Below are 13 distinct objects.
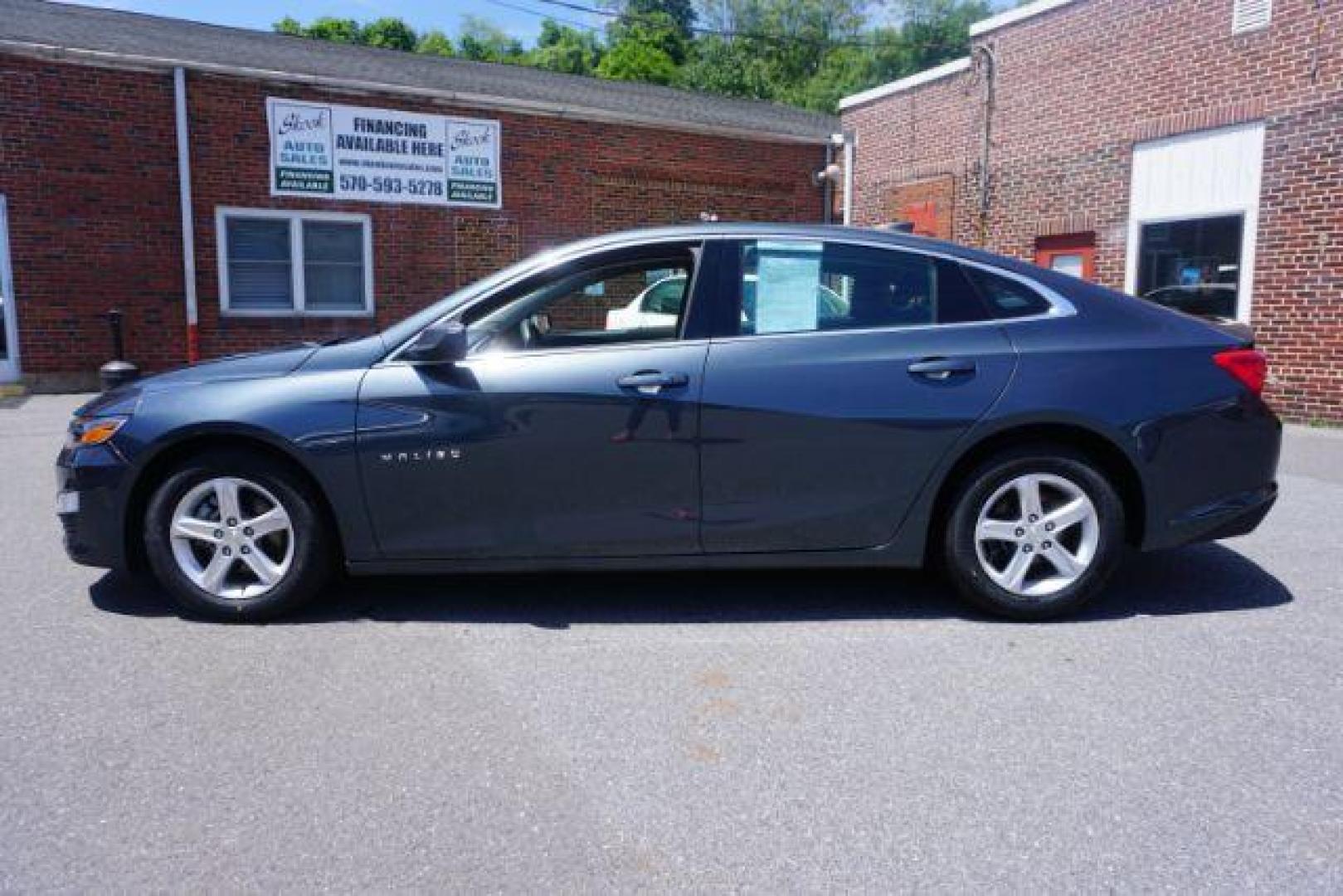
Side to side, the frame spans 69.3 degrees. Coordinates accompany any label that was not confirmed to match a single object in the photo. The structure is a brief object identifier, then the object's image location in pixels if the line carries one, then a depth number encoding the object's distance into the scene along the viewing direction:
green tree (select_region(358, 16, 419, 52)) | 54.91
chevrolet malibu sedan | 3.89
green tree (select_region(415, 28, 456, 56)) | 58.99
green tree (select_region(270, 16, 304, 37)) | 52.21
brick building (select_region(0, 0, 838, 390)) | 12.13
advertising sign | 13.27
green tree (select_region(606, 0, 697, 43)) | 59.28
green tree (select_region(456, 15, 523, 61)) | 63.12
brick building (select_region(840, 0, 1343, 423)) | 10.34
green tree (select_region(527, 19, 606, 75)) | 57.62
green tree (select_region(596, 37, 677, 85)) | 52.66
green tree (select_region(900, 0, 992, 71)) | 55.00
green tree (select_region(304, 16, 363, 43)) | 53.84
